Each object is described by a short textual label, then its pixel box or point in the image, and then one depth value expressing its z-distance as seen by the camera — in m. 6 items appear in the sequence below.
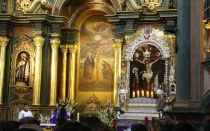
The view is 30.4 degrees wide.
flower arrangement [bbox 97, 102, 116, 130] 17.62
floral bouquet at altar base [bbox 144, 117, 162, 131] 9.12
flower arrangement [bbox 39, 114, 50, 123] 18.70
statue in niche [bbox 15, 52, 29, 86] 20.19
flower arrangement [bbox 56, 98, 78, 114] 19.56
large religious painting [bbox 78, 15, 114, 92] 21.86
